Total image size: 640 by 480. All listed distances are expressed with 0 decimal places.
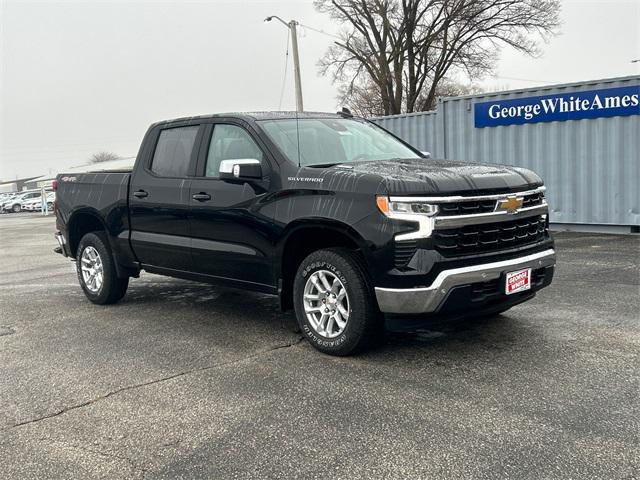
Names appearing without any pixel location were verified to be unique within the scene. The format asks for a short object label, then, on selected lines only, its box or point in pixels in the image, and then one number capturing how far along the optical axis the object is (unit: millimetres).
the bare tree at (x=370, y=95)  37009
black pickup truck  4188
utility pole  26091
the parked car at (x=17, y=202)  52719
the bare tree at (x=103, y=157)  98600
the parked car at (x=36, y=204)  44219
